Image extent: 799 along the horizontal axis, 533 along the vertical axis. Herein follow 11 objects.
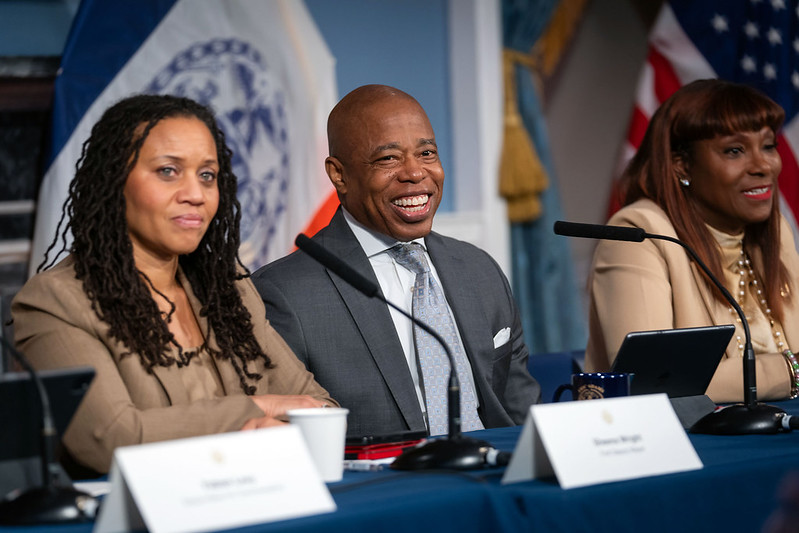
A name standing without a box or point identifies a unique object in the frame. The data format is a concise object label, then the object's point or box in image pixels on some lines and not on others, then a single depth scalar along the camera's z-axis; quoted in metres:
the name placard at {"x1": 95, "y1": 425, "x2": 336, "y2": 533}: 4.73
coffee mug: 5.34
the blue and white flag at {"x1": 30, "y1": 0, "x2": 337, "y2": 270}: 7.77
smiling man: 5.86
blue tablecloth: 4.82
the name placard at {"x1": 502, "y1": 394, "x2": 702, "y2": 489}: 4.94
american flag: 10.49
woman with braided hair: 5.30
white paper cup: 5.00
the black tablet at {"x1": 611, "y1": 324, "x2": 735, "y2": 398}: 5.39
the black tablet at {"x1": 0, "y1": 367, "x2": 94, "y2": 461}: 4.89
